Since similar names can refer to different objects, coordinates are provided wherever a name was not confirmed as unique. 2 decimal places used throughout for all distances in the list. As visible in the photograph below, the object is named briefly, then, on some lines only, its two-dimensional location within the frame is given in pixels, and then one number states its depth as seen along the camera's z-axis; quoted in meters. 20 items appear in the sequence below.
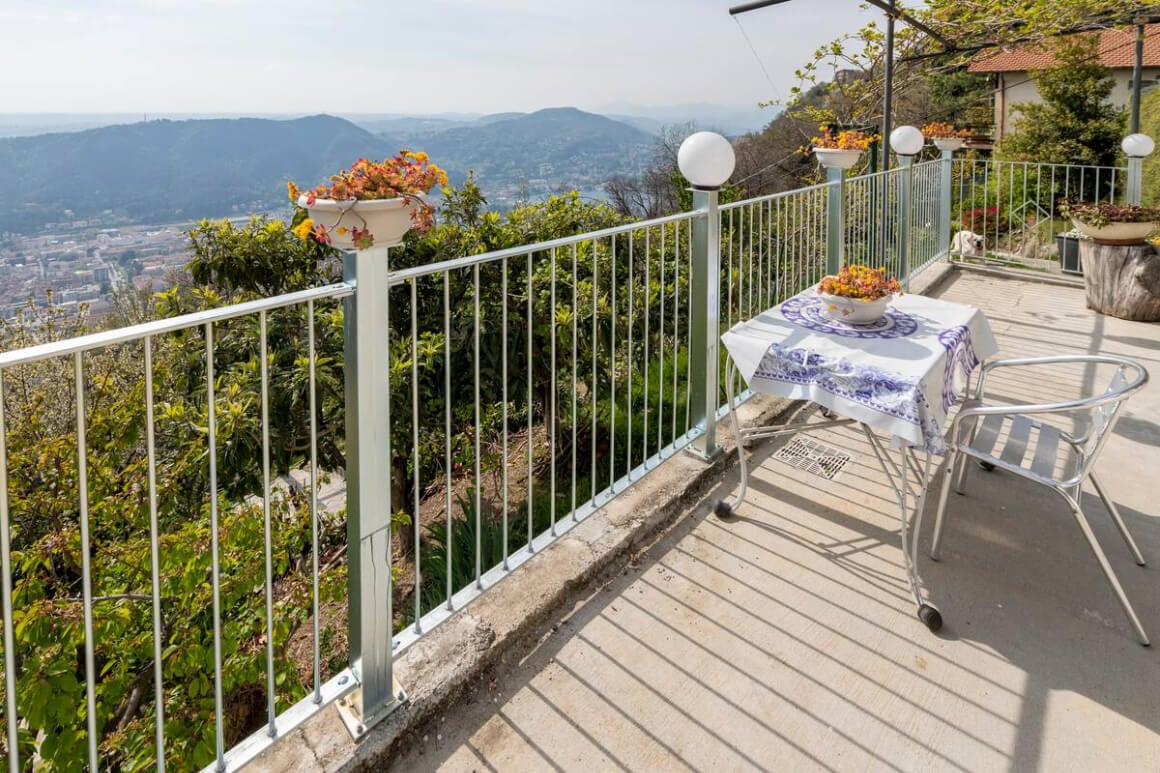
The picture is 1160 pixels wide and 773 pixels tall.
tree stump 5.43
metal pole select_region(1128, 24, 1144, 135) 8.20
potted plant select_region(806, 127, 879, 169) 4.11
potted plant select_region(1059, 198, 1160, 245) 5.47
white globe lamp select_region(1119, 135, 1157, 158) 6.26
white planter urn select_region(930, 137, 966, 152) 6.70
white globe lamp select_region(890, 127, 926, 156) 5.64
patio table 2.27
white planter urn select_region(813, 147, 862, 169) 4.09
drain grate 3.20
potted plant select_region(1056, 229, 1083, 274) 6.88
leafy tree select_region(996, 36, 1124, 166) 14.38
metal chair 2.11
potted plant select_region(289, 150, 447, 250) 1.47
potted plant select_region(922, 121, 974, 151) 6.71
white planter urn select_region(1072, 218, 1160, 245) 5.51
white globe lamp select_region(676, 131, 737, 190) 2.83
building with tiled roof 21.16
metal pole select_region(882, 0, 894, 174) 6.41
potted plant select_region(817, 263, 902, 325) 2.72
